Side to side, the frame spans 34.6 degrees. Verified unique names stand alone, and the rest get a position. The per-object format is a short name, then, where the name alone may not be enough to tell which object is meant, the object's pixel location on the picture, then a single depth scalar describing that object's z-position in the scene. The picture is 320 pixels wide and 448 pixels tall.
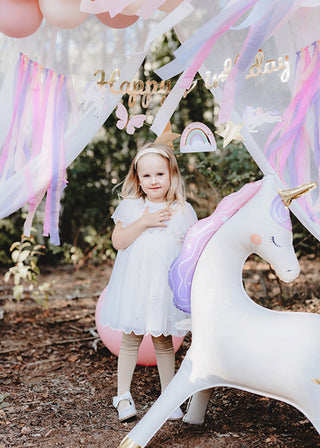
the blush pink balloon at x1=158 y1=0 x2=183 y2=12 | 2.03
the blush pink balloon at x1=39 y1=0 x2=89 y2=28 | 2.01
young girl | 2.11
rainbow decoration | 2.11
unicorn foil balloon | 1.66
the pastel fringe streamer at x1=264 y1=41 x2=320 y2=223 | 2.04
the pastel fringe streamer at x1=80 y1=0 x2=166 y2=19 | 1.90
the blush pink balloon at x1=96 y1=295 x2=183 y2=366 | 2.58
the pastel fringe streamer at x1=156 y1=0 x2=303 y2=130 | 1.76
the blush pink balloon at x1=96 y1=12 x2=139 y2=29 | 2.11
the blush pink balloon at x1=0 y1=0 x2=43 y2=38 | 2.00
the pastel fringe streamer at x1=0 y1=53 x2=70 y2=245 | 2.21
